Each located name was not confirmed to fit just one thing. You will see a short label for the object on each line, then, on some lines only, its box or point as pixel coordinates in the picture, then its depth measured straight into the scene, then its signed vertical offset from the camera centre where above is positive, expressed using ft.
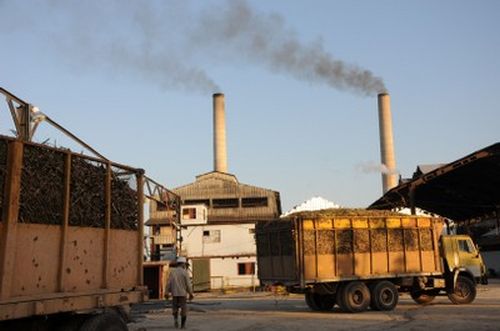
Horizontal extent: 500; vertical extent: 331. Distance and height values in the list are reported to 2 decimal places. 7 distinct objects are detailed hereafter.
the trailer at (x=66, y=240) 20.48 +1.40
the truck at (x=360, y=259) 54.80 +0.73
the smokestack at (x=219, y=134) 176.04 +43.88
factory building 138.41 +11.45
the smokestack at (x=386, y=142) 173.17 +40.10
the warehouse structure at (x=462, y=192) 83.05 +13.71
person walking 45.01 -1.56
